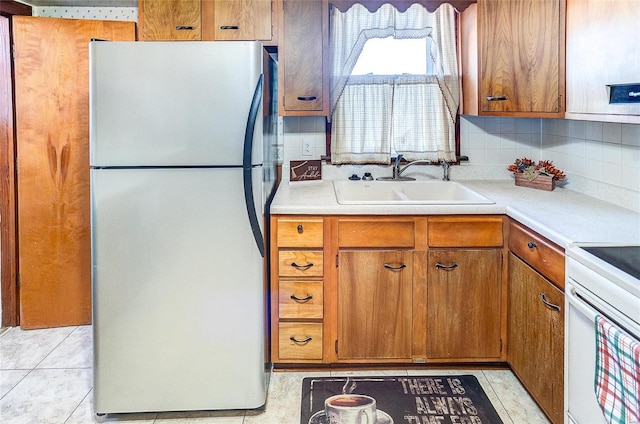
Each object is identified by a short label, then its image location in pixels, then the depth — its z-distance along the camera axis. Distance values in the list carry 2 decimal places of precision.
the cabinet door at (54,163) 3.25
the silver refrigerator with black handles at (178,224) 2.23
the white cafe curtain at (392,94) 3.23
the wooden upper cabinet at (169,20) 2.92
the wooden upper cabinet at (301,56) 2.94
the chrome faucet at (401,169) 3.29
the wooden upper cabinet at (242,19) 2.93
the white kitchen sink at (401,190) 3.24
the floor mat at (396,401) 2.35
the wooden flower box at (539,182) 3.01
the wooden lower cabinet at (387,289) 2.66
